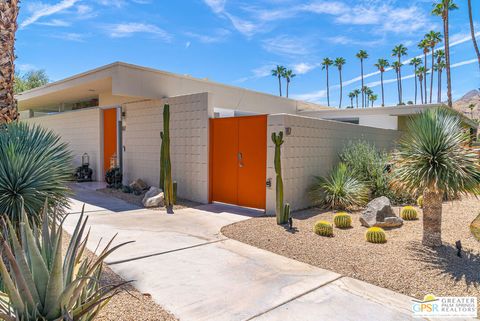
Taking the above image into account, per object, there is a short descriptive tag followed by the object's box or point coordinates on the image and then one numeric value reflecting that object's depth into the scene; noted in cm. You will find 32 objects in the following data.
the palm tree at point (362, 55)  5078
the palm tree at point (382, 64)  5169
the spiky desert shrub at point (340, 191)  896
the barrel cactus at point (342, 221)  713
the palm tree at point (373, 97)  6736
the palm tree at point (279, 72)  5458
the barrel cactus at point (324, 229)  646
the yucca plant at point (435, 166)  530
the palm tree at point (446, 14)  2650
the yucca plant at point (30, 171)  414
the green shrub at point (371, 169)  999
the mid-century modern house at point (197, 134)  872
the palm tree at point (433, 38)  3601
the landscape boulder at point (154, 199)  920
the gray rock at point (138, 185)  1133
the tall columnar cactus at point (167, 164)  907
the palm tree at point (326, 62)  5319
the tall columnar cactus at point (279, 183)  728
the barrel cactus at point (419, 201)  913
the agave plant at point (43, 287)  212
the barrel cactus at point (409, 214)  772
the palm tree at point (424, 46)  3731
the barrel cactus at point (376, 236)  599
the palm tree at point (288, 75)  5506
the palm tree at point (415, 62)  5138
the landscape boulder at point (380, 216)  712
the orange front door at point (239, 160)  862
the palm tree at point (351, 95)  7436
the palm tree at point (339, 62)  5456
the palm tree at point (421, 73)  5120
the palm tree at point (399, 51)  4775
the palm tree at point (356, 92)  7231
